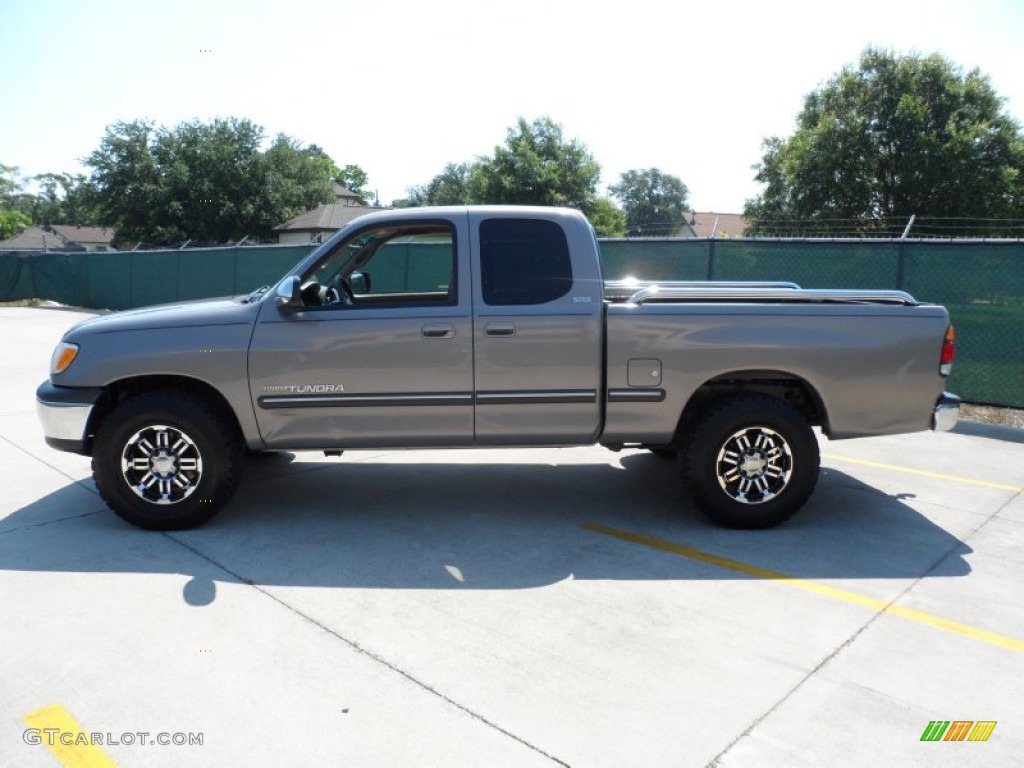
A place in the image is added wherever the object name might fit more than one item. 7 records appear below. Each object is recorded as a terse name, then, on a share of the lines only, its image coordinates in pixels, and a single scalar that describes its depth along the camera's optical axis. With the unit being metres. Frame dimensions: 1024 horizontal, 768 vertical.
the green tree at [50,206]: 125.62
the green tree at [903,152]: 32.78
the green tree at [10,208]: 105.53
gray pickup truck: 5.01
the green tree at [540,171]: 47.69
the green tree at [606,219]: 48.03
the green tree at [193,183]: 49.56
